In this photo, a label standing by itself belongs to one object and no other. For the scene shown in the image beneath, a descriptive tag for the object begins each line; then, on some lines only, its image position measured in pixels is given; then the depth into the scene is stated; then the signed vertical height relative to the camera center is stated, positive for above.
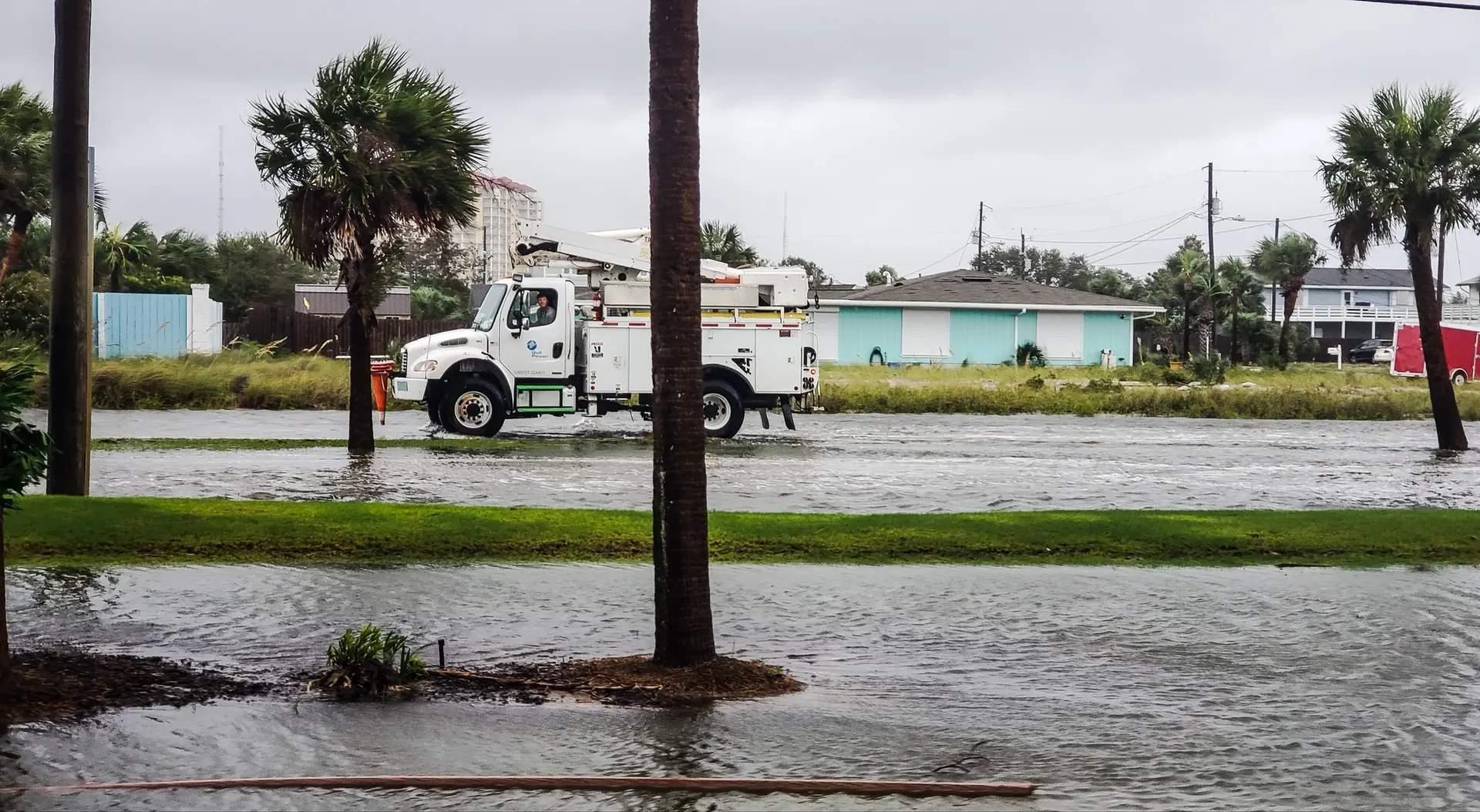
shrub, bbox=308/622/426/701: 7.56 -1.45
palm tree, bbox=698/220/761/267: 39.59 +4.22
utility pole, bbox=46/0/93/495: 13.54 +1.22
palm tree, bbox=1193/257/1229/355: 62.12 +4.54
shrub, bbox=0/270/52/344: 41.28 +2.49
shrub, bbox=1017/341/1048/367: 56.14 +1.63
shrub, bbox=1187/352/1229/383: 43.78 +0.88
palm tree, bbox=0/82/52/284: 31.12 +5.19
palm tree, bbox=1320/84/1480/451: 24.69 +3.83
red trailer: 54.75 +1.90
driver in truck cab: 24.66 +1.37
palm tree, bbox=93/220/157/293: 45.50 +4.57
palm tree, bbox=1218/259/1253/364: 63.89 +5.43
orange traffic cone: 27.70 +0.31
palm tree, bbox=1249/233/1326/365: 64.75 +6.25
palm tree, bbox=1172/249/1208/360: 60.42 +5.45
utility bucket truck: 24.62 +0.73
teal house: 55.66 +2.85
